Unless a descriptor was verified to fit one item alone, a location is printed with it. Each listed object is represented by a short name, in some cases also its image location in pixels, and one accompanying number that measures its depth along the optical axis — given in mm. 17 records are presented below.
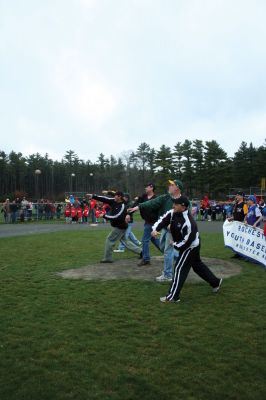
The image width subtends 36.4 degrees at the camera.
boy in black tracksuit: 6707
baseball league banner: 10352
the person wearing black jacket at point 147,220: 9140
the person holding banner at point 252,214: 11718
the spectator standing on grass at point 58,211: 34469
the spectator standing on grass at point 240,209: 12391
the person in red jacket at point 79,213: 30494
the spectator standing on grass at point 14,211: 29491
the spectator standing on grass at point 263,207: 29097
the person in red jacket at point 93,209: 30464
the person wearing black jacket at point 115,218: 10055
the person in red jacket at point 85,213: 31256
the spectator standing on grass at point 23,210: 30672
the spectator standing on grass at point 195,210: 30766
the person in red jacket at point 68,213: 30531
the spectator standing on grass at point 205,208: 32875
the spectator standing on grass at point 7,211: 29277
